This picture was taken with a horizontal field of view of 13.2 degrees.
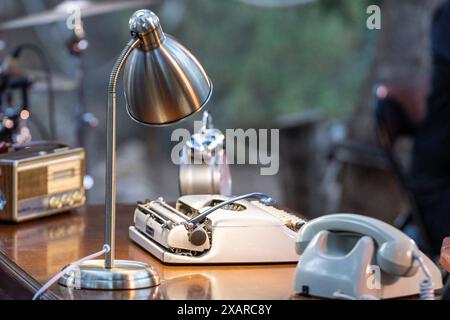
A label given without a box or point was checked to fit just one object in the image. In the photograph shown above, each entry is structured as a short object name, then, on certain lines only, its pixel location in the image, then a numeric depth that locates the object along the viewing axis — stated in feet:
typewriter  12.05
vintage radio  14.57
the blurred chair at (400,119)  24.38
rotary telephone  10.04
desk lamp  10.95
